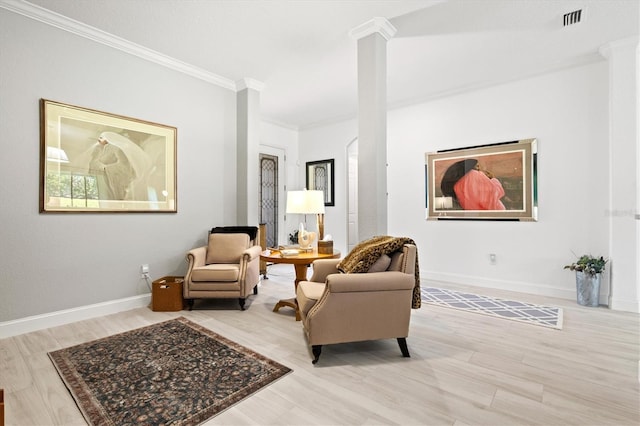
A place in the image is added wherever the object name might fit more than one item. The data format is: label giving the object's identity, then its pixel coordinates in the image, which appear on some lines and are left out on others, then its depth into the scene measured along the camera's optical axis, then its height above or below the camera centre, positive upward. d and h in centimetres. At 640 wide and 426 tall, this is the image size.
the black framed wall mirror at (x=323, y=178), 611 +69
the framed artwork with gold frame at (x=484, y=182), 405 +42
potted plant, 344 -76
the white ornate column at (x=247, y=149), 439 +91
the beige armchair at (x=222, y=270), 329 -63
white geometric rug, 304 -106
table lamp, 312 +10
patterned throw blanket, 233 -33
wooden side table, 296 -47
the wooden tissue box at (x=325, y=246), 321 -36
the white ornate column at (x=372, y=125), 294 +84
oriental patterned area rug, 167 -107
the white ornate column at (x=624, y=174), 327 +41
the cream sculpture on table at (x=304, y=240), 339 -31
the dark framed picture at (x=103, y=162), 292 +52
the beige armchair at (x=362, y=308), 214 -68
